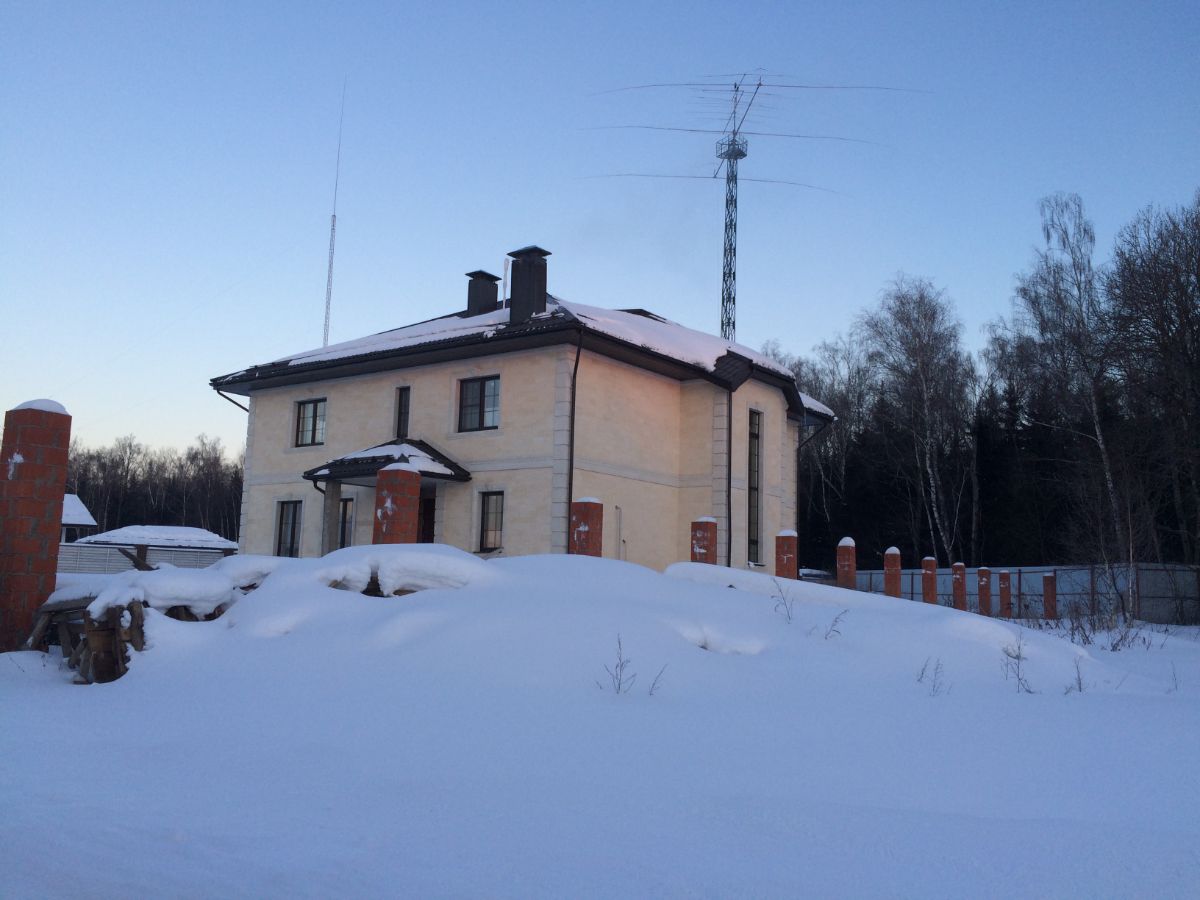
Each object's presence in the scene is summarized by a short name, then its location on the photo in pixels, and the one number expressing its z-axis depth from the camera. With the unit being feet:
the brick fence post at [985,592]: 67.83
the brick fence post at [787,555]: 50.06
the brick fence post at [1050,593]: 65.31
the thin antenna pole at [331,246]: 80.89
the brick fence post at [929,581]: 66.56
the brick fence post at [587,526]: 36.17
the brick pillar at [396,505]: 31.78
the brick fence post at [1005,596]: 66.08
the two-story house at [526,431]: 53.11
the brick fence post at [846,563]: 58.18
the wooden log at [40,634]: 23.49
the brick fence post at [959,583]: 68.95
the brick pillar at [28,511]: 23.89
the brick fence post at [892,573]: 64.03
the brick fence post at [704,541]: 43.68
